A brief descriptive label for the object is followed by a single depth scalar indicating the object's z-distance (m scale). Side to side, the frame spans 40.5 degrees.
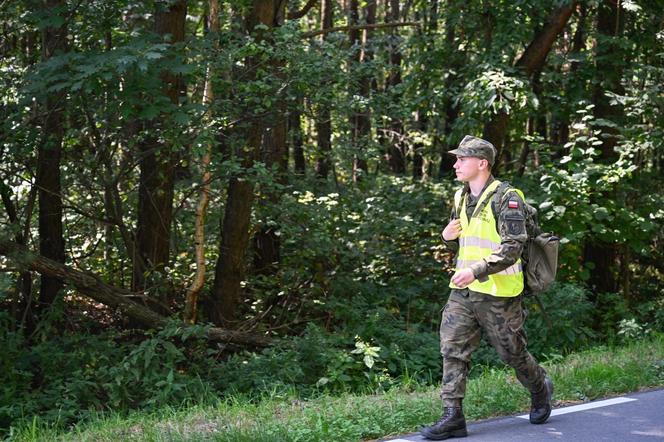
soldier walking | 5.73
